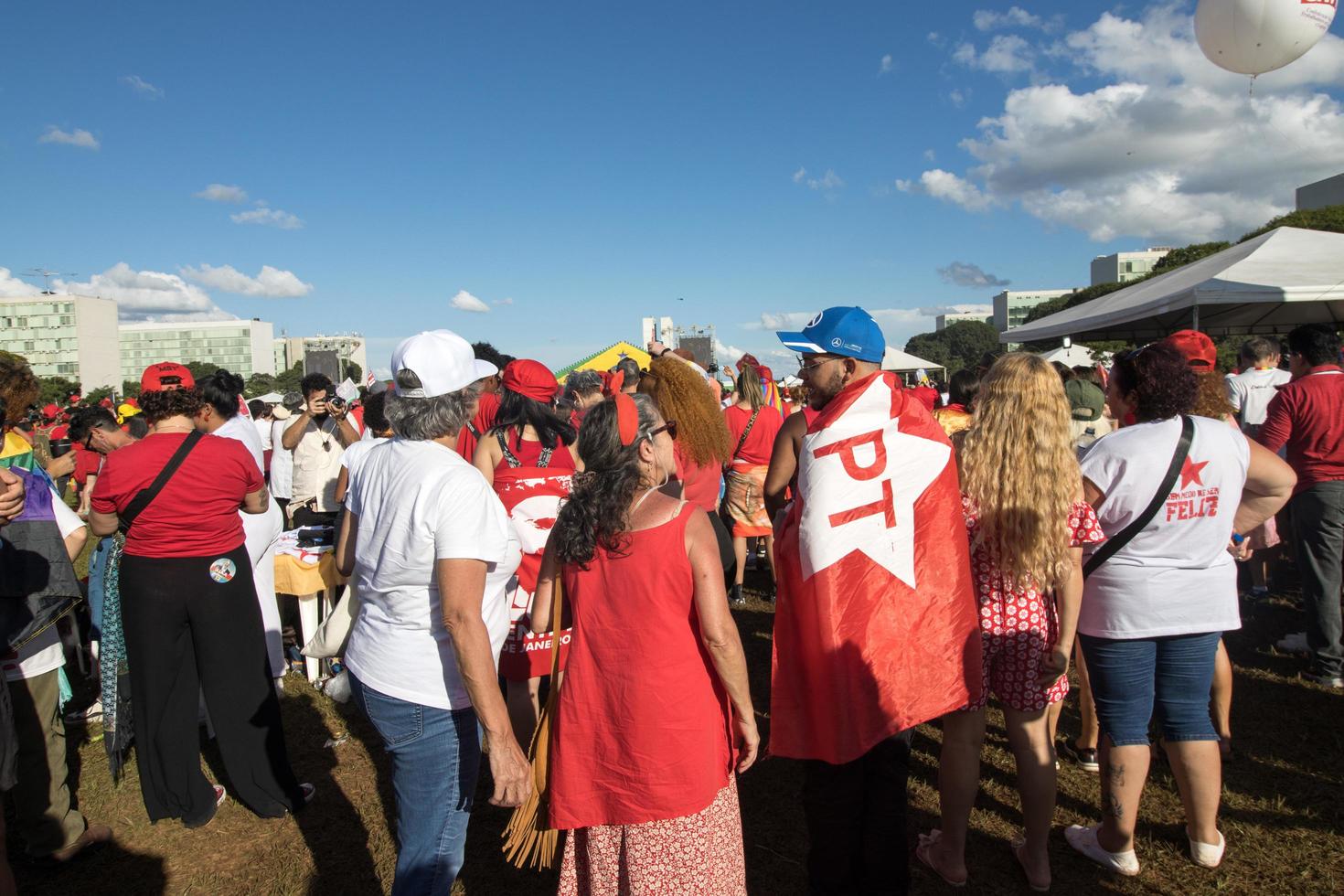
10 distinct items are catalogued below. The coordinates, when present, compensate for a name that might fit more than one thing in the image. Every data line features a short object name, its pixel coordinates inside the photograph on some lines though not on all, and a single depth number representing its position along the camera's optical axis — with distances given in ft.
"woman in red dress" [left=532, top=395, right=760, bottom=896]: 6.67
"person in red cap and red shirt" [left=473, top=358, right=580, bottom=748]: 10.87
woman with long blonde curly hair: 8.43
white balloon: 23.50
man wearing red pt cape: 7.76
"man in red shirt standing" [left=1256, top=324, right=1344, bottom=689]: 14.19
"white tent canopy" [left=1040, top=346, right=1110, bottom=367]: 49.75
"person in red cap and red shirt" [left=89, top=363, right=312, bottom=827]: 10.27
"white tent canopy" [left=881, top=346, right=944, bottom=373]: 63.62
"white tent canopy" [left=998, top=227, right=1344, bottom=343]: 30.35
